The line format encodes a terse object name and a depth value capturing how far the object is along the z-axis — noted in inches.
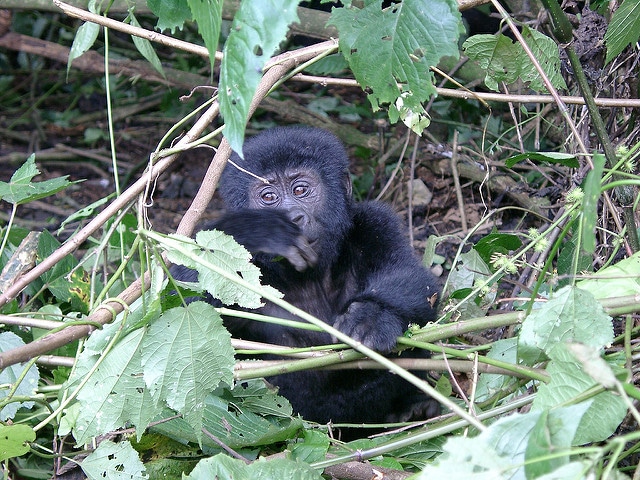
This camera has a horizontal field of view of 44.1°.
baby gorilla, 115.8
